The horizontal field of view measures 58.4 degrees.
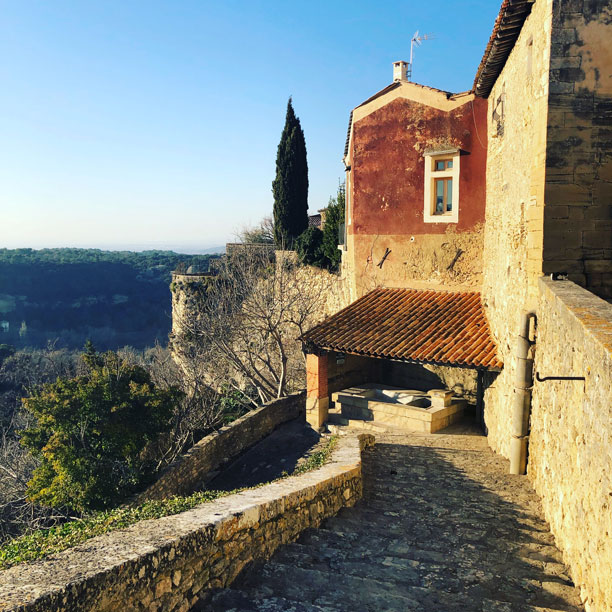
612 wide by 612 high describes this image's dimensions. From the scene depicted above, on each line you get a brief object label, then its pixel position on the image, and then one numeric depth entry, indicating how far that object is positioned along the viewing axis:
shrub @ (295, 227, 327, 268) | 24.62
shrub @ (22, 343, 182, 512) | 11.43
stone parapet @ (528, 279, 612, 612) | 3.29
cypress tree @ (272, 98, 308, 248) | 29.38
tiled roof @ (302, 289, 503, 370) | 10.30
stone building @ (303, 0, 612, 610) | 4.39
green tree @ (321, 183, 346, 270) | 23.33
